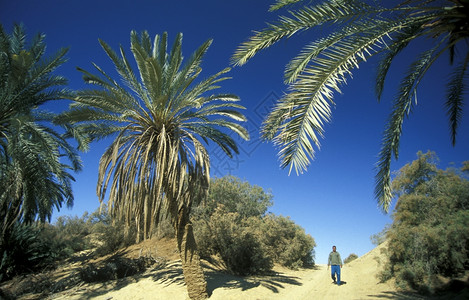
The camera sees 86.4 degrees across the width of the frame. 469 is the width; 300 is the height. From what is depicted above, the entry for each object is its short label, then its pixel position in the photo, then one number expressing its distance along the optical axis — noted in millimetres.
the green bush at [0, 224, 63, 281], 12028
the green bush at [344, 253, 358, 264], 36306
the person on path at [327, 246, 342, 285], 10289
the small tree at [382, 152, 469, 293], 9327
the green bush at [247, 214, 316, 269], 16331
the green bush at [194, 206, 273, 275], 13242
